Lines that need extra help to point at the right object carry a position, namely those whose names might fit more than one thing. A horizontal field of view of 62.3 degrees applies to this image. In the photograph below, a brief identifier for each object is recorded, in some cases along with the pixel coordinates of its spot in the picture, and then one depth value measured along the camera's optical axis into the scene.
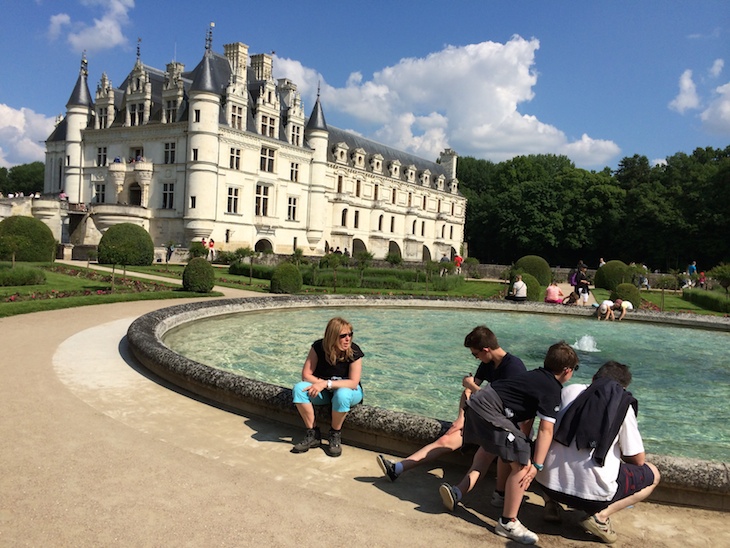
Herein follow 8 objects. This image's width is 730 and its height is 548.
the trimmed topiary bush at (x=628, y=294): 21.27
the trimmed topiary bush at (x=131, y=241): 27.08
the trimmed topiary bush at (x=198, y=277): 18.81
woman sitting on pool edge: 5.11
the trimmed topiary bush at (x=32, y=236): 24.92
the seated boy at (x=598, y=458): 3.77
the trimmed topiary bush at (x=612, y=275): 31.41
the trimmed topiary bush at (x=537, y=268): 32.66
